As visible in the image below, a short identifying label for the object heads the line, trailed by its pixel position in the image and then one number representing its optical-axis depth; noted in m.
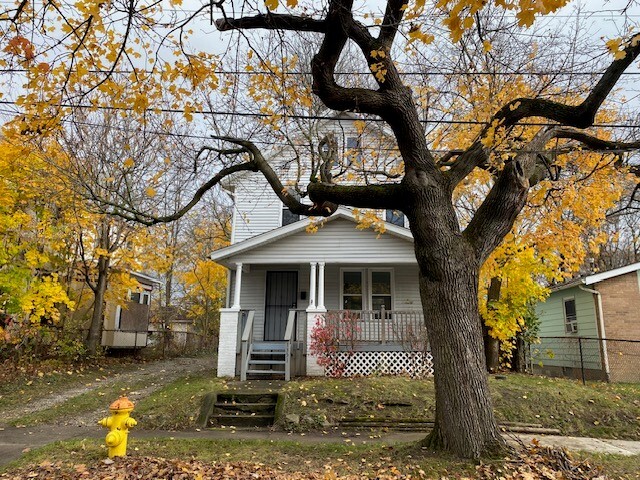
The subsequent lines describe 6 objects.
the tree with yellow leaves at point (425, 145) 4.93
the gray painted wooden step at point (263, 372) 10.99
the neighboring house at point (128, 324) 18.83
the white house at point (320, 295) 11.80
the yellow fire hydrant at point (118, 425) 5.32
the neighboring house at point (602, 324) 14.30
